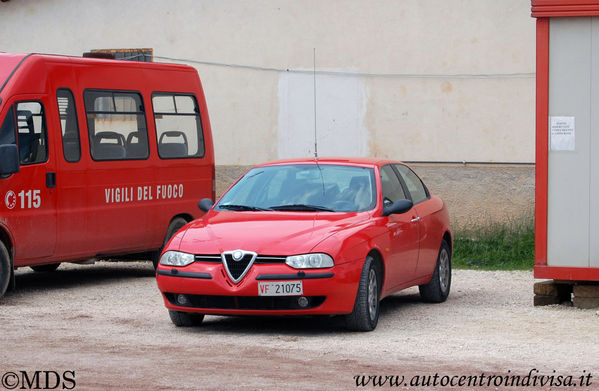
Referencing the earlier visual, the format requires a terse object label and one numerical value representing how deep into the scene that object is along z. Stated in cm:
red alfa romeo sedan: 988
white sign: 1173
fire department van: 1272
